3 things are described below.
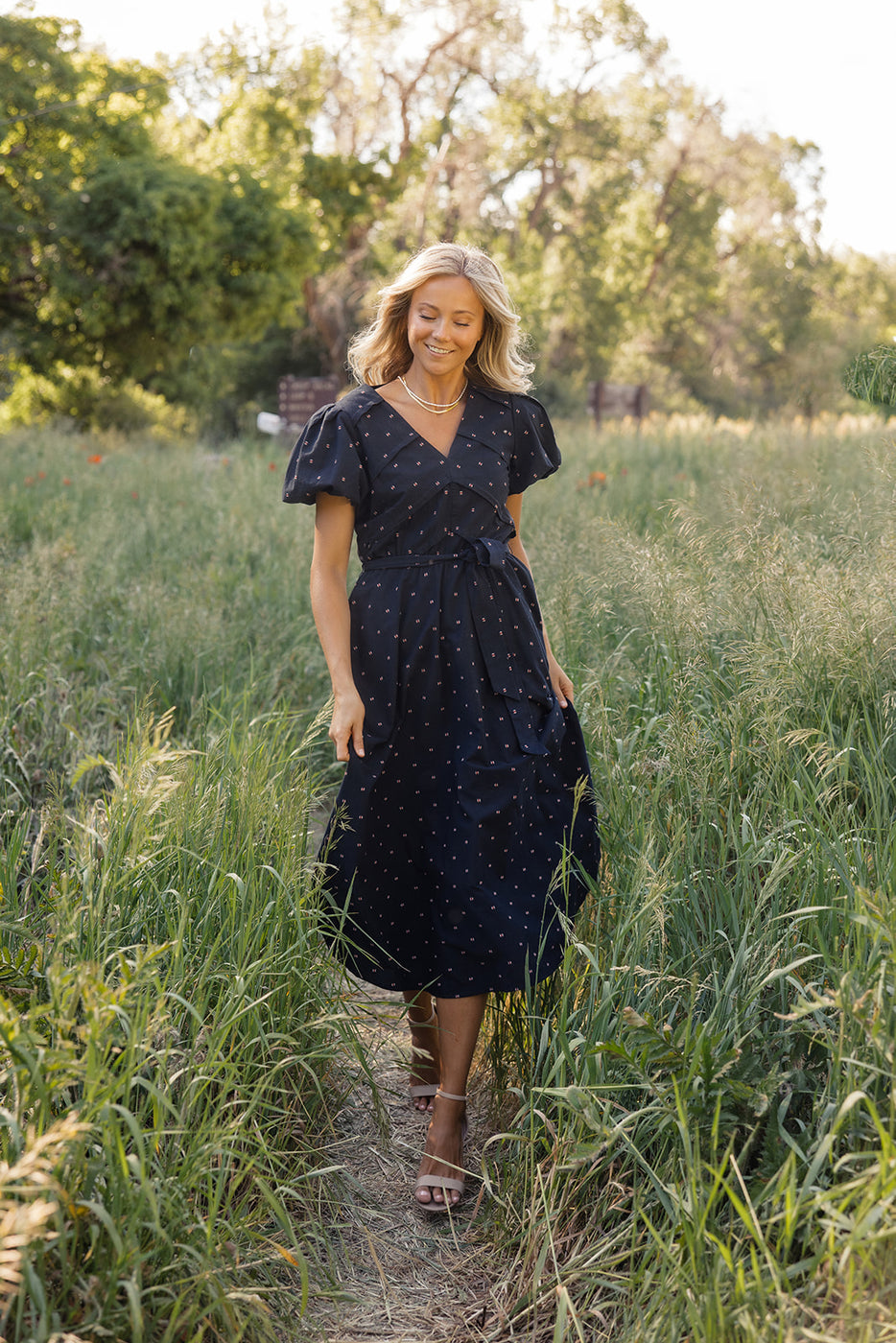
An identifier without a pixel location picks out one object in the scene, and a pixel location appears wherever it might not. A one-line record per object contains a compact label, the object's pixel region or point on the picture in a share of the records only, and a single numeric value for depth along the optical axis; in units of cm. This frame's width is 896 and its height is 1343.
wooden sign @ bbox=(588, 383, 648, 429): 1487
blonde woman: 235
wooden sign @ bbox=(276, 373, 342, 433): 1402
